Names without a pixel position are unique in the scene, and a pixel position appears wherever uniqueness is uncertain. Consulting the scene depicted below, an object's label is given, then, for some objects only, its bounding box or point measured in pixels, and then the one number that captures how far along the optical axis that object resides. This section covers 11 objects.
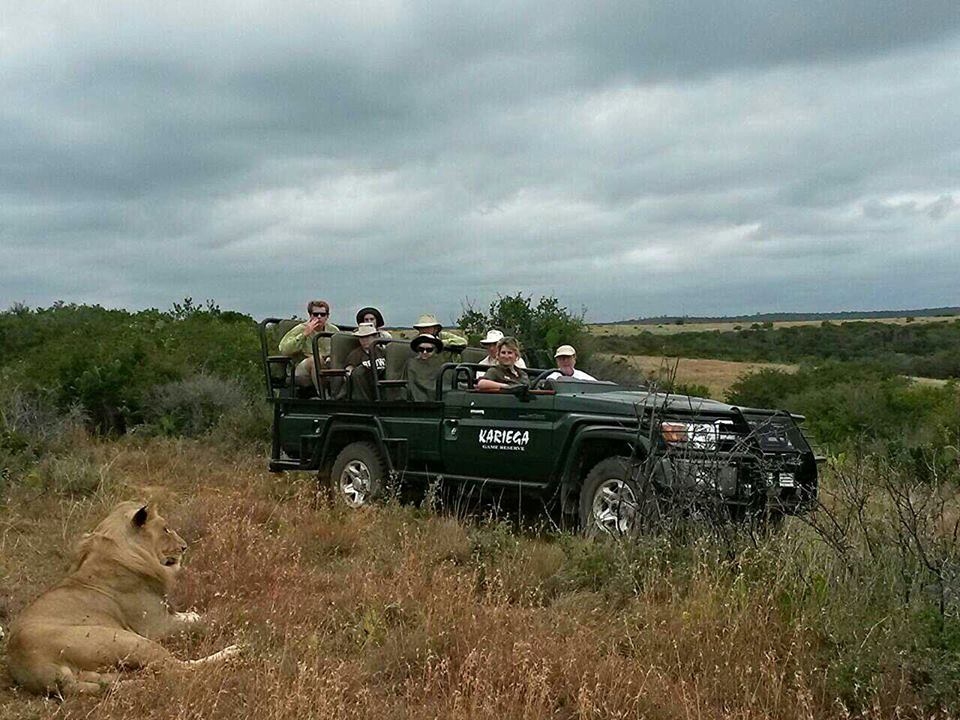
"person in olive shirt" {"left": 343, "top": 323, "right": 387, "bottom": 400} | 9.94
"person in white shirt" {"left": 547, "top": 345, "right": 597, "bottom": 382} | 10.53
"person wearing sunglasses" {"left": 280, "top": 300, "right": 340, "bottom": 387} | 11.18
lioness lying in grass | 5.07
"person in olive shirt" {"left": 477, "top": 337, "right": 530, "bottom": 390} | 9.23
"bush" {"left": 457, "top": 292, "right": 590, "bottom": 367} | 16.47
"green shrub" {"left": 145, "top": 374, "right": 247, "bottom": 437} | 14.82
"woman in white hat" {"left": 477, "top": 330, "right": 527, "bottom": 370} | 9.89
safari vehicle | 6.83
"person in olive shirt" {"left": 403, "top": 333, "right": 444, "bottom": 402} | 9.58
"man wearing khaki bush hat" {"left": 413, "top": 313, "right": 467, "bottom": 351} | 11.04
